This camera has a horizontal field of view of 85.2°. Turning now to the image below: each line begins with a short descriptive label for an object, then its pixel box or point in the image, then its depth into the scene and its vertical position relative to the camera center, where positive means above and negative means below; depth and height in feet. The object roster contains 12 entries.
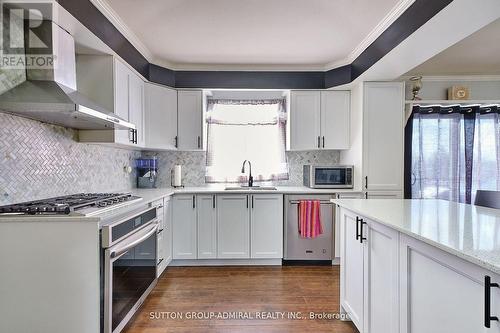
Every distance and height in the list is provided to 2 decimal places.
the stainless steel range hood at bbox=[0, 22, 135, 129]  5.15 +1.39
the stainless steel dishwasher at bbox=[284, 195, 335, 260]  10.81 -2.91
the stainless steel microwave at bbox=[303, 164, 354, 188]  11.13 -0.42
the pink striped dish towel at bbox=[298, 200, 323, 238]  10.59 -2.08
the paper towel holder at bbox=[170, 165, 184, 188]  11.90 -0.63
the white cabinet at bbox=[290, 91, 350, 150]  11.66 +2.10
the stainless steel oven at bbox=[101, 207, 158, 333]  5.53 -2.37
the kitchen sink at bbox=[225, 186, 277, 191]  11.24 -0.96
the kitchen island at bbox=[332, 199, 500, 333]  3.01 -1.45
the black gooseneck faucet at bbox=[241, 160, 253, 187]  12.51 -0.43
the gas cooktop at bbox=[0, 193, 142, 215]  5.29 -0.84
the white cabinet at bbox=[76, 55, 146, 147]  8.05 +2.40
